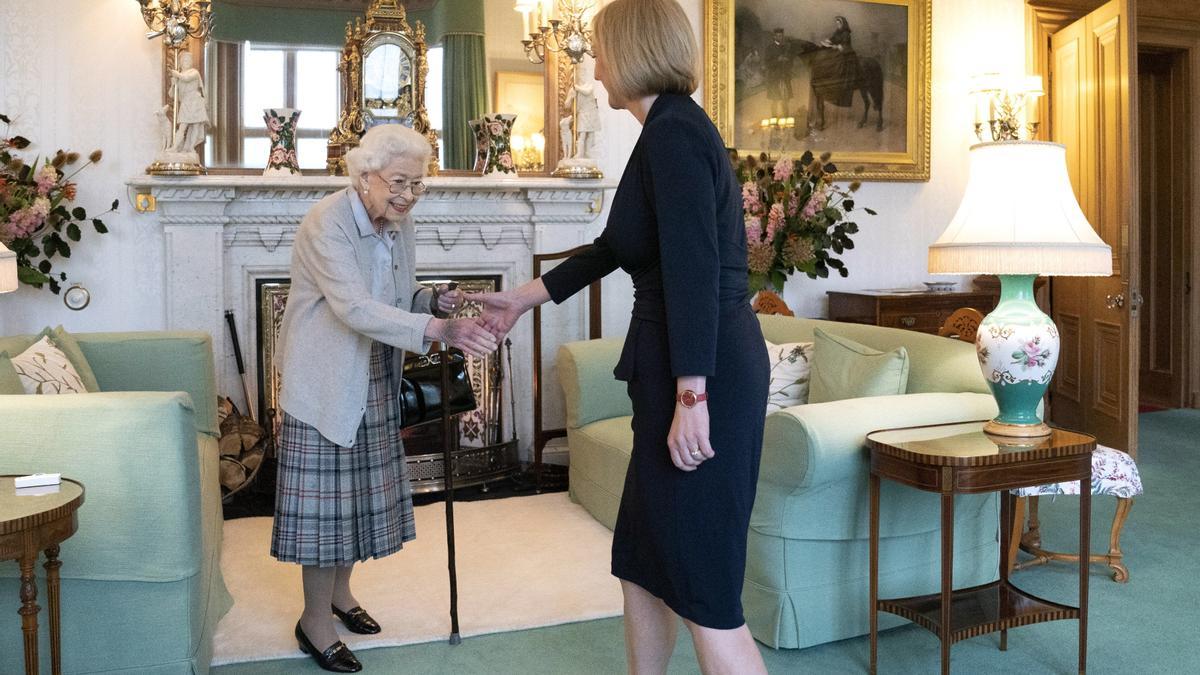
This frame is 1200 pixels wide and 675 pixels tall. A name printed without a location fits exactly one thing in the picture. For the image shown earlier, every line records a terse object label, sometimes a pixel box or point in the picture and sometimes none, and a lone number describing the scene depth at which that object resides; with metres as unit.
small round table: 2.06
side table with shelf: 2.60
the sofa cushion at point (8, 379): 2.82
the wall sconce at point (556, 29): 5.20
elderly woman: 2.67
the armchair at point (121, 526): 2.46
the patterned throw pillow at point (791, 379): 3.80
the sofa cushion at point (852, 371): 3.30
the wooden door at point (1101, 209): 5.55
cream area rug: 3.14
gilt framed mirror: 5.07
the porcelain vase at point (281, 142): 5.02
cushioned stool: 3.47
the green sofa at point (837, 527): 2.87
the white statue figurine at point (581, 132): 5.38
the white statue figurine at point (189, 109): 4.76
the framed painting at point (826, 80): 5.85
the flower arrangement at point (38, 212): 4.36
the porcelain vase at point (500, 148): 5.34
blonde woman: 1.86
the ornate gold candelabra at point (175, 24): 4.74
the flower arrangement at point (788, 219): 5.25
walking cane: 2.99
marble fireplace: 4.88
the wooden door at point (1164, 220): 7.54
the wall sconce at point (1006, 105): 6.20
